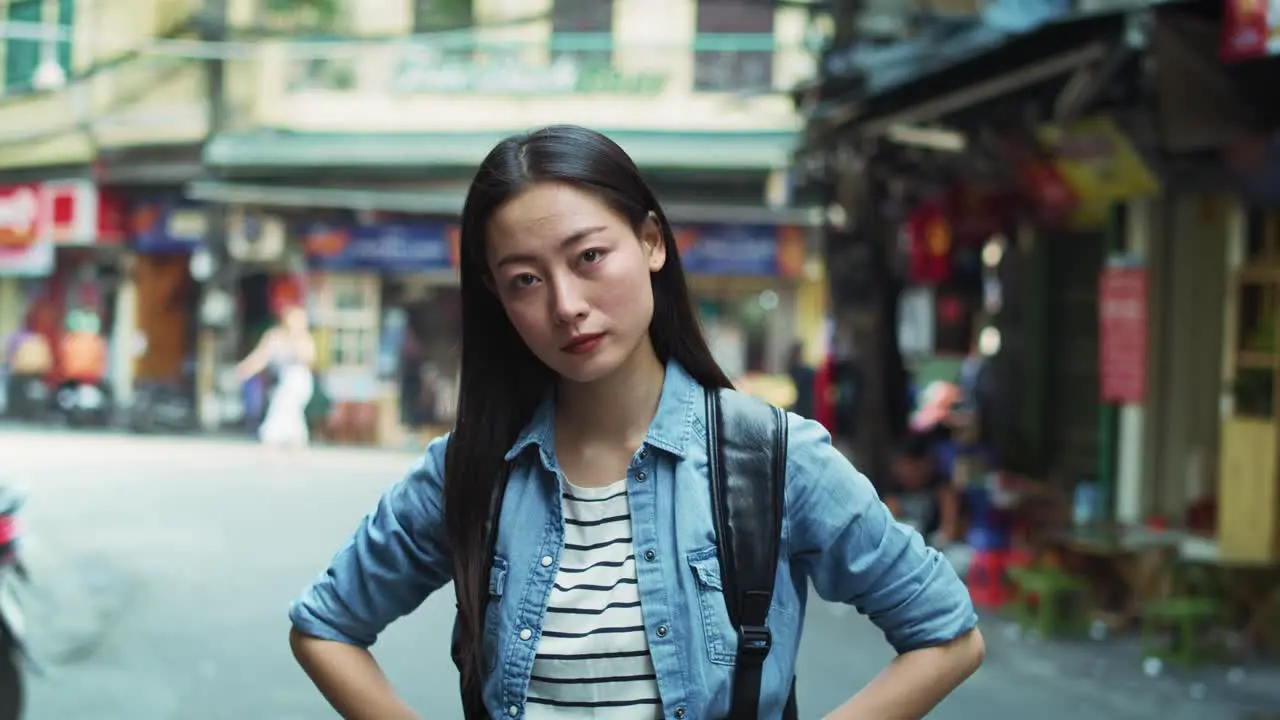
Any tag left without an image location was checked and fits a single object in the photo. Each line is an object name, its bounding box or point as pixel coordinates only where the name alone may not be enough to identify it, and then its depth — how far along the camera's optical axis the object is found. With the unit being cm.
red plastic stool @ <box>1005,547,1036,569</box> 938
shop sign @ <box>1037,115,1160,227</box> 945
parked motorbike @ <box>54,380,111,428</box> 1750
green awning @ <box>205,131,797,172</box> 2039
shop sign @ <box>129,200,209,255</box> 2119
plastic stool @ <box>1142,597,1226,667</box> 771
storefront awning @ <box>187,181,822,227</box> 2006
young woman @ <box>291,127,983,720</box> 189
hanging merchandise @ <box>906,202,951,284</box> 1294
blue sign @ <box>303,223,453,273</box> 2103
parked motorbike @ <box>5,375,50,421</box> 1641
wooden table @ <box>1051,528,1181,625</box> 848
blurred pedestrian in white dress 1745
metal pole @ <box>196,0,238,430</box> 2119
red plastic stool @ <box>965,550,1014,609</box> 959
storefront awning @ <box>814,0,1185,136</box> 745
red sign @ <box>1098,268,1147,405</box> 940
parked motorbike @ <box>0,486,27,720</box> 528
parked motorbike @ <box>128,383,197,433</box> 1961
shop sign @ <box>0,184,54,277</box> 1530
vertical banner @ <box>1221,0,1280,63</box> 627
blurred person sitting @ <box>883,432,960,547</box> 1123
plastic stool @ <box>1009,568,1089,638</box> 852
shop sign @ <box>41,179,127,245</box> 1720
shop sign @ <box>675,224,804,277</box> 2027
